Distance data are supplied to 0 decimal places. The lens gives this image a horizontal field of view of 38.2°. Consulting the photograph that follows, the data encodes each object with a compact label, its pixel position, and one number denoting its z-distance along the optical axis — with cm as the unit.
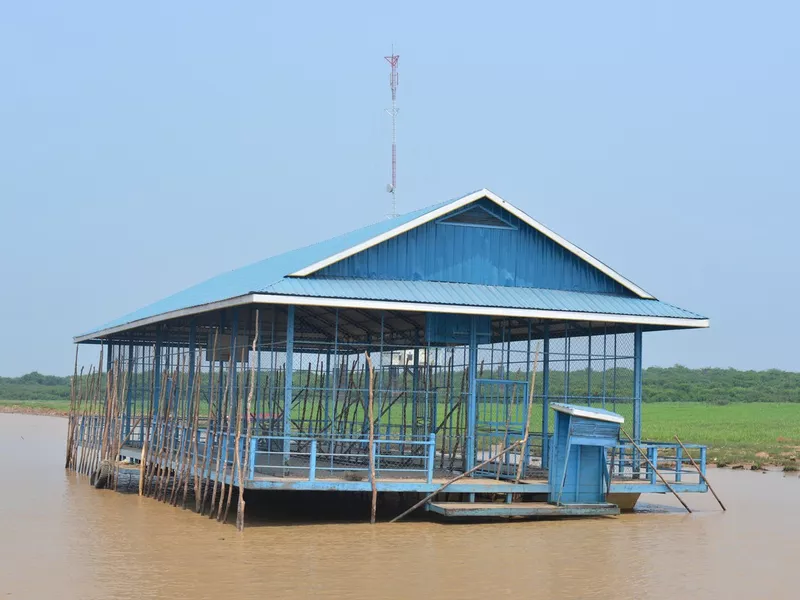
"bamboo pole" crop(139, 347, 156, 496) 2814
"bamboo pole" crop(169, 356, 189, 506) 2572
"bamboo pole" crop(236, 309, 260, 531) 2111
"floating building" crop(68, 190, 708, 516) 2291
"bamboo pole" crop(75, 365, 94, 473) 3512
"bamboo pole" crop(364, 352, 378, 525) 2153
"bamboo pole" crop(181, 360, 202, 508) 2450
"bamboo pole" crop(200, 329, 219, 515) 2320
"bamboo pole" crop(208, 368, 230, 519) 2239
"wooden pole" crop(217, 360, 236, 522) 2222
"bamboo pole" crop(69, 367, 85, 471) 3668
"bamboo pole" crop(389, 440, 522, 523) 2239
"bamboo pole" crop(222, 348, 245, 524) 2116
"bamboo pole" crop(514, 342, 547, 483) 2342
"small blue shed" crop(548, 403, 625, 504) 2308
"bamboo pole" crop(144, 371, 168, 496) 2858
